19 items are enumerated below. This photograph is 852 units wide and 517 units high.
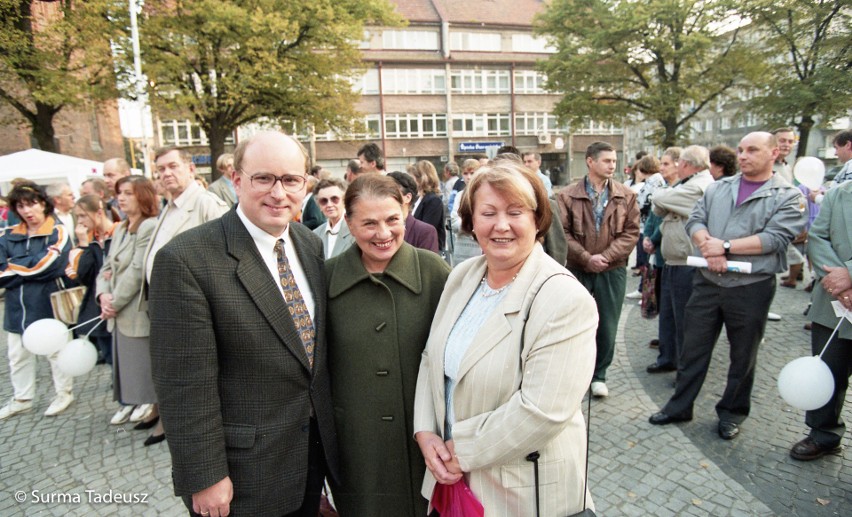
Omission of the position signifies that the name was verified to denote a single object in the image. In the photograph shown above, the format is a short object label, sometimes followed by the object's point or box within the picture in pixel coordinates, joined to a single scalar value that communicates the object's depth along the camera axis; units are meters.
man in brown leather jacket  4.41
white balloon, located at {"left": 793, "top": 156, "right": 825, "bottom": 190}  5.91
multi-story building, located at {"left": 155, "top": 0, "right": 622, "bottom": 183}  37.16
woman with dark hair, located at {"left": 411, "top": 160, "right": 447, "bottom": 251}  5.83
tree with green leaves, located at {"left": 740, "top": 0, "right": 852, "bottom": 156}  18.05
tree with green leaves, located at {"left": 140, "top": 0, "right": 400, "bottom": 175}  17.12
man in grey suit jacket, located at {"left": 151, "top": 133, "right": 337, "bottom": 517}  1.73
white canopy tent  11.92
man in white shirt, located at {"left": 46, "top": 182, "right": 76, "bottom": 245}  6.74
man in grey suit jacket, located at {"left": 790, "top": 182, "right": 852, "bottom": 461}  3.20
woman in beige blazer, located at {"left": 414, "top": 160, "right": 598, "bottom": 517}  1.62
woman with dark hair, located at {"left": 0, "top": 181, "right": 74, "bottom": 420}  4.68
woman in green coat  2.08
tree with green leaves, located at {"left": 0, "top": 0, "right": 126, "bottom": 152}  12.99
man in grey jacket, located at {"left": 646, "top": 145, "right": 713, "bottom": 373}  4.60
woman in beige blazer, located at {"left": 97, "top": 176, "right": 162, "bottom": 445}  3.97
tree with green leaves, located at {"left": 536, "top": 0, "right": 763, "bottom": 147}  25.20
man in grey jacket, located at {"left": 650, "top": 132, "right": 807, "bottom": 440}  3.51
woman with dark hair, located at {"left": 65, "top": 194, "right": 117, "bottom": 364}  4.82
